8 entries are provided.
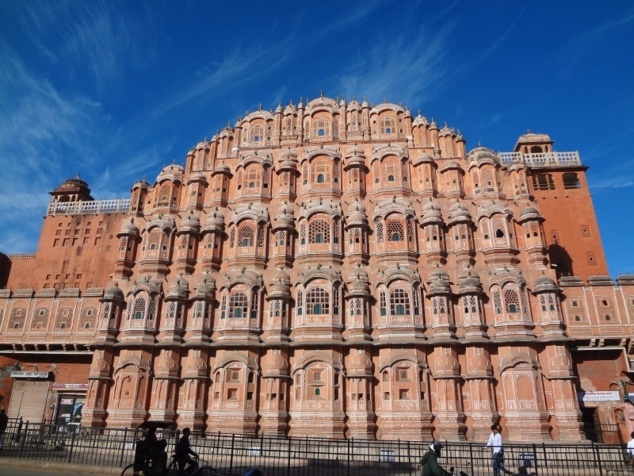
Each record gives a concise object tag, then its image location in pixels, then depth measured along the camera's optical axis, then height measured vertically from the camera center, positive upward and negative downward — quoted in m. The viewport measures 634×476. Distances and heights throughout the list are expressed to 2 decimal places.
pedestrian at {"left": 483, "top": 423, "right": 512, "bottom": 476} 14.82 -0.74
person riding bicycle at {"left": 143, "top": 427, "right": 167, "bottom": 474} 11.13 -0.60
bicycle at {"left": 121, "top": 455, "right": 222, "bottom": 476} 11.15 -1.02
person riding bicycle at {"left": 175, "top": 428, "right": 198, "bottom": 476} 13.13 -0.76
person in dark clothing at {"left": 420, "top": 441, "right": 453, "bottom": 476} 9.85 -0.77
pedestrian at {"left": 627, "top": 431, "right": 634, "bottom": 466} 14.05 -0.73
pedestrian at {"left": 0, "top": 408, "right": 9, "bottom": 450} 17.19 -0.04
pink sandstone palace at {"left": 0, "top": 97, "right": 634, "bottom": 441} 25.88 +6.81
